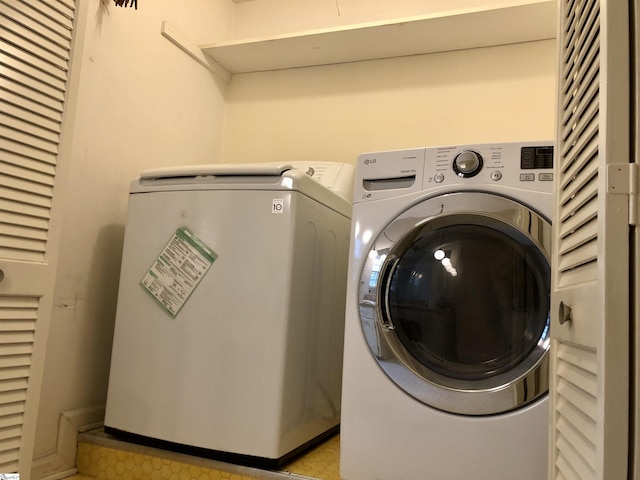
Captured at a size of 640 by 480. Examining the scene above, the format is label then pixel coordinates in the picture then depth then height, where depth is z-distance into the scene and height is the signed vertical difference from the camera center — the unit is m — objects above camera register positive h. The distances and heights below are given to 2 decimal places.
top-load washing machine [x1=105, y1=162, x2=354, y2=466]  1.29 -0.07
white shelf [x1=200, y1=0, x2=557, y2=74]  1.74 +0.96
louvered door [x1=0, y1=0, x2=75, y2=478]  1.04 +0.16
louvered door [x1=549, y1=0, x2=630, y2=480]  0.60 +0.07
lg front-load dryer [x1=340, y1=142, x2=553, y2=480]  1.11 -0.04
